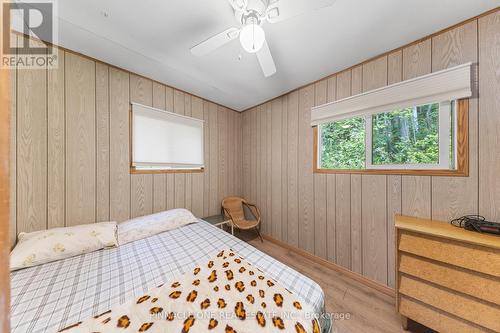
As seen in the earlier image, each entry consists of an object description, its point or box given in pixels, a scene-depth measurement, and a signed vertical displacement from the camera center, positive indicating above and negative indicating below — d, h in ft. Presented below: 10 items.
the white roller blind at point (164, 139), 7.14 +1.19
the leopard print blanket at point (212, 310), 2.70 -2.45
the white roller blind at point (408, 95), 4.61 +2.20
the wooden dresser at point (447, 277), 3.55 -2.50
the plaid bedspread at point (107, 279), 3.01 -2.47
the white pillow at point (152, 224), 5.69 -2.10
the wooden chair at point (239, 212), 9.31 -2.71
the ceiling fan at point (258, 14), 3.44 +3.16
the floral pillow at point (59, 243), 4.20 -2.05
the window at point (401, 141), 4.95 +0.85
